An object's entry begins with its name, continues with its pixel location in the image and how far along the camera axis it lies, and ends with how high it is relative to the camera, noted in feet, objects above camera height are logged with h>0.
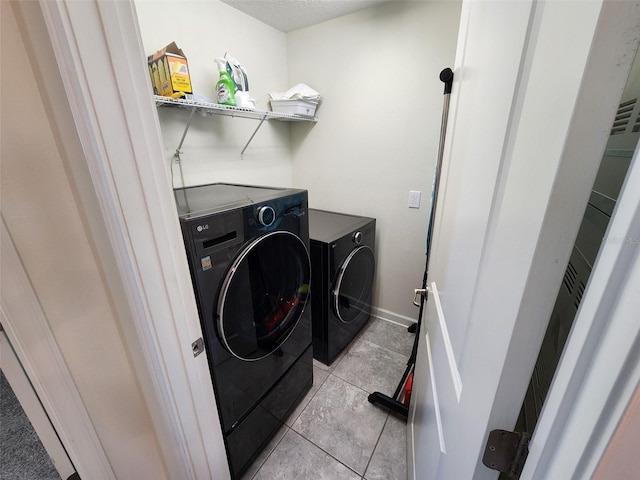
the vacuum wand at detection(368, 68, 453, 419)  3.50 -4.06
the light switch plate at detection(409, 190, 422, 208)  6.28 -1.02
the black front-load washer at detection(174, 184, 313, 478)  2.87 -1.82
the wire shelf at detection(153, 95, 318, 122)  4.04 +0.90
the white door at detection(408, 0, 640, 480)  0.95 -0.14
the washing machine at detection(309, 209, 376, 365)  5.35 -2.60
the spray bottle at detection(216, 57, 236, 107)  4.87 +1.31
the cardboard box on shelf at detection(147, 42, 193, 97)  3.93 +1.31
